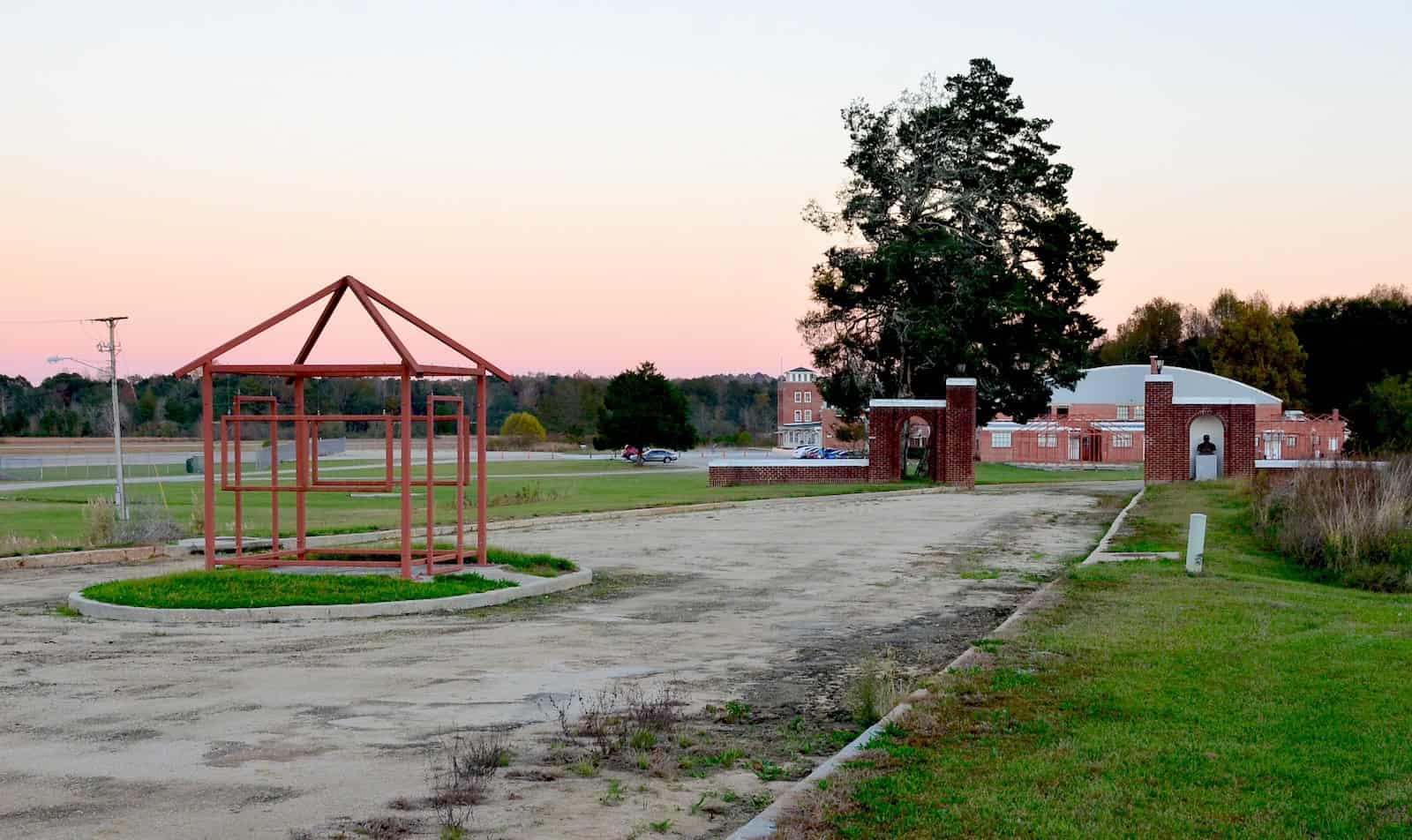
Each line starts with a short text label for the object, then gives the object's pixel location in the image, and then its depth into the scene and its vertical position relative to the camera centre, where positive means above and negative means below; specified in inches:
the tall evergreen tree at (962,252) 1849.2 +258.6
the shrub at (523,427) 4377.5 +19.6
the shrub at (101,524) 842.2 -58.2
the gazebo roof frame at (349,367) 594.9 +39.0
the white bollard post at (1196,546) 621.0 -55.4
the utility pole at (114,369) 1667.3 +96.6
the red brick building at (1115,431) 2928.2 -1.5
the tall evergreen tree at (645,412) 3196.4 +49.1
